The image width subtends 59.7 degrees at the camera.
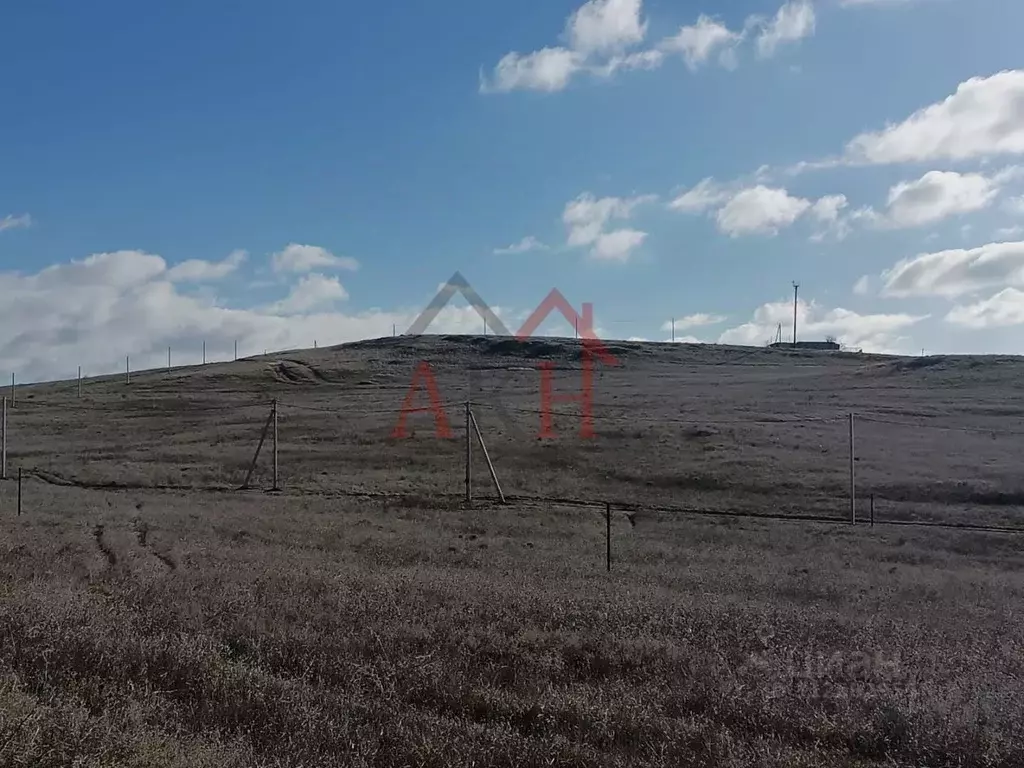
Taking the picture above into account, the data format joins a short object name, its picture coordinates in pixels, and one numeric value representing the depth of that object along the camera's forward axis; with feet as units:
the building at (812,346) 364.54
